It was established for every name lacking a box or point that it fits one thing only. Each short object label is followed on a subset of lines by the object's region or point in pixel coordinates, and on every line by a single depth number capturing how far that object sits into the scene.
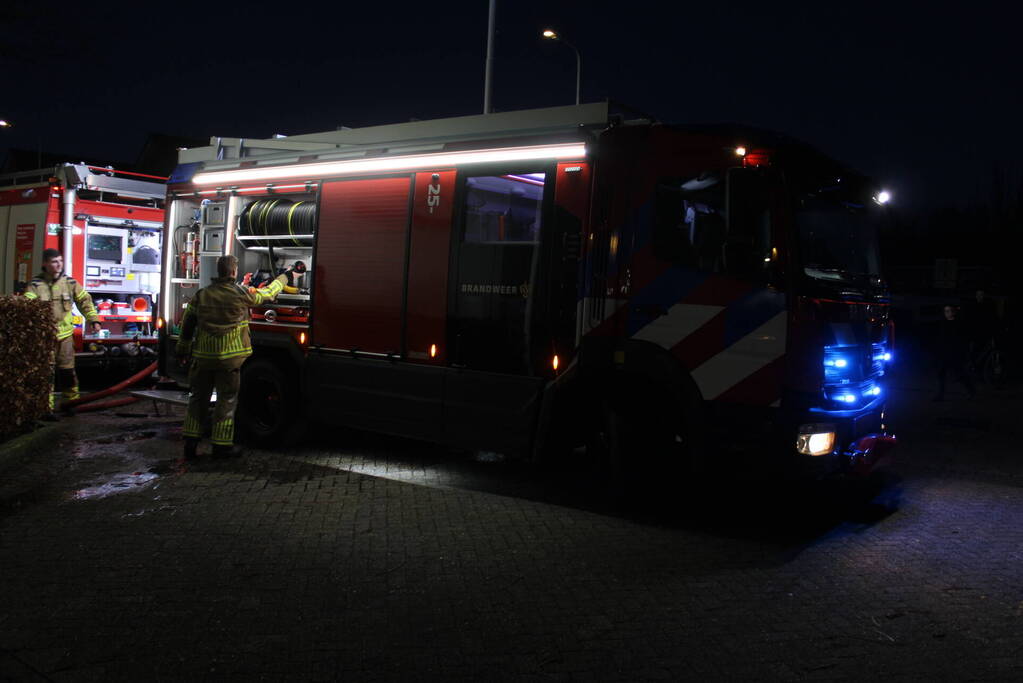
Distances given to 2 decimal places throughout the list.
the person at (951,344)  13.52
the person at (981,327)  14.50
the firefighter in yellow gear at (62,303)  9.81
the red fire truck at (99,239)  11.98
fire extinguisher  9.27
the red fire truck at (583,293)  5.55
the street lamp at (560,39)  18.42
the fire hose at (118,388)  10.24
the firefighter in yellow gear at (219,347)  7.75
